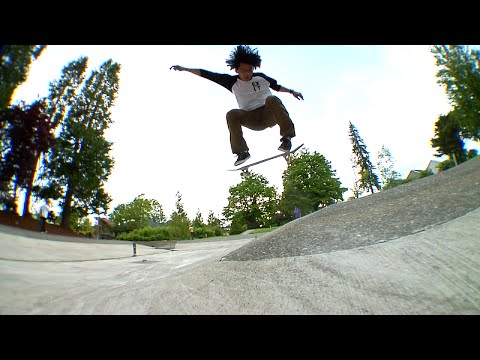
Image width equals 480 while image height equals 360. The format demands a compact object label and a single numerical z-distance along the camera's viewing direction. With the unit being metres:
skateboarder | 3.25
